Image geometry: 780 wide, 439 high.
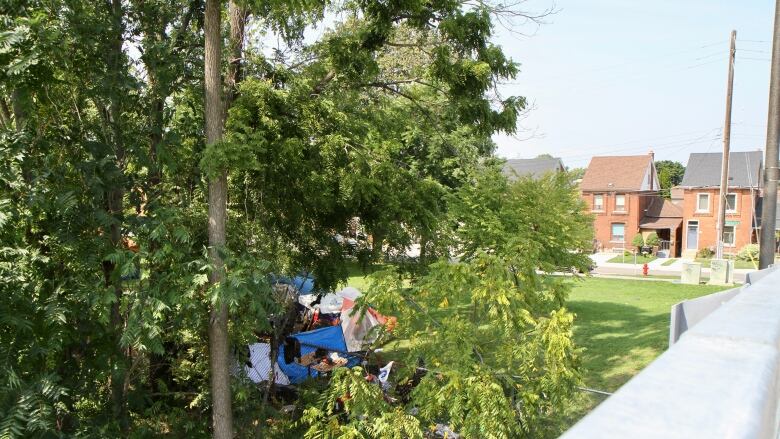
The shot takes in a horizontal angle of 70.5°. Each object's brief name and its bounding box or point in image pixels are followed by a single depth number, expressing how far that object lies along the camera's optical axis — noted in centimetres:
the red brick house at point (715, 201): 3728
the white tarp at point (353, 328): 1555
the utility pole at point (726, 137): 1845
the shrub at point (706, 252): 3731
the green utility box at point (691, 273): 2552
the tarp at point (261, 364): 1177
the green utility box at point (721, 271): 2381
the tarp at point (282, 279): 862
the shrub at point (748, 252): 3362
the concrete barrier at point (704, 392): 48
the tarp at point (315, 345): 1240
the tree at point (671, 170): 8457
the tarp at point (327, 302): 1744
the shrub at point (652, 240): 4012
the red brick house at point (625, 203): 4147
